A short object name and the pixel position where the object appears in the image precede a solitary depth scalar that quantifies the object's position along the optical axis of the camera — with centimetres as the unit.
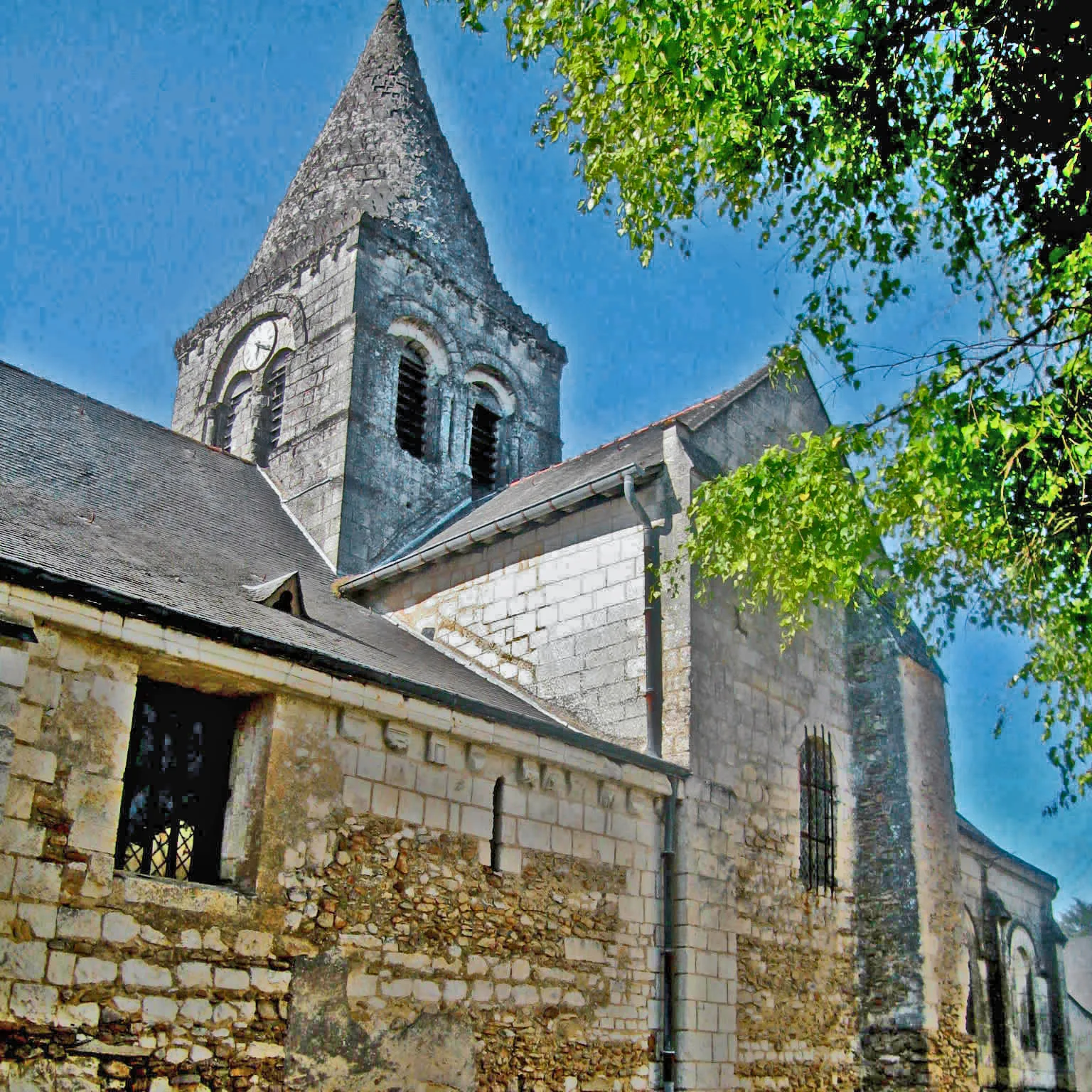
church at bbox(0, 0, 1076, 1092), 620
